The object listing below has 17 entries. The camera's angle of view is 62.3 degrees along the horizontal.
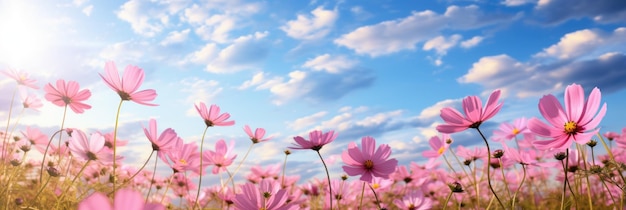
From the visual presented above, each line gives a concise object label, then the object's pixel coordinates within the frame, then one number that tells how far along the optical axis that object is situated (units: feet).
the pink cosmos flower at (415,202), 5.18
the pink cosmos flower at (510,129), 6.33
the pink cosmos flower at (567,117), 3.18
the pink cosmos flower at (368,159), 4.30
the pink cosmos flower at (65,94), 5.25
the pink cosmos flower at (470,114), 3.45
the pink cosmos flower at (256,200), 3.54
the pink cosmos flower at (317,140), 4.37
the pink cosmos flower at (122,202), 1.12
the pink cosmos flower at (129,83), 4.26
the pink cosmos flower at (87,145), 4.14
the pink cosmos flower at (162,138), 4.46
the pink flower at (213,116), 5.22
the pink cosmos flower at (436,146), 6.43
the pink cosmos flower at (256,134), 6.02
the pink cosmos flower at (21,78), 7.06
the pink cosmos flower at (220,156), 5.76
